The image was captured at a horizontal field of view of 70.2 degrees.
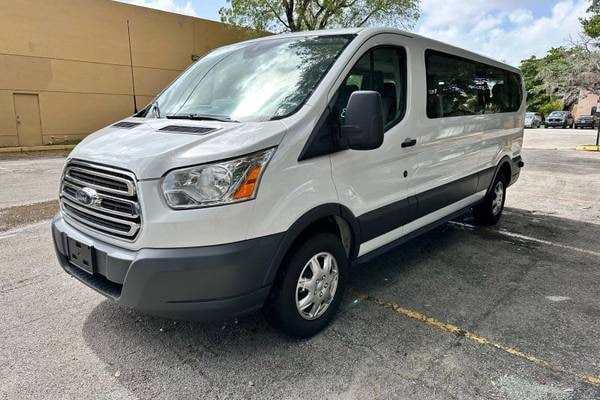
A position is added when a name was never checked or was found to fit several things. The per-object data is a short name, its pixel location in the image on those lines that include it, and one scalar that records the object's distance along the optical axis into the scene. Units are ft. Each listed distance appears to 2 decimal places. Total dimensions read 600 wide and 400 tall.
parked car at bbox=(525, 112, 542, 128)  122.03
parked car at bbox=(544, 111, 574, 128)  126.75
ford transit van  7.55
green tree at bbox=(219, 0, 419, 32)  70.08
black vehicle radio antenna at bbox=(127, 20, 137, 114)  63.93
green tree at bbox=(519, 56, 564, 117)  162.09
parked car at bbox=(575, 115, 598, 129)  117.29
